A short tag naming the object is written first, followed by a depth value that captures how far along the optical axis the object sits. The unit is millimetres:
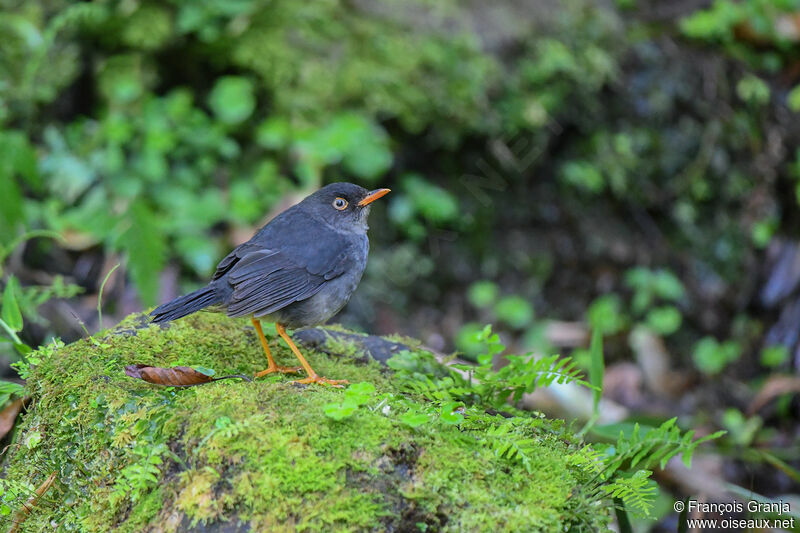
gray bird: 6383
